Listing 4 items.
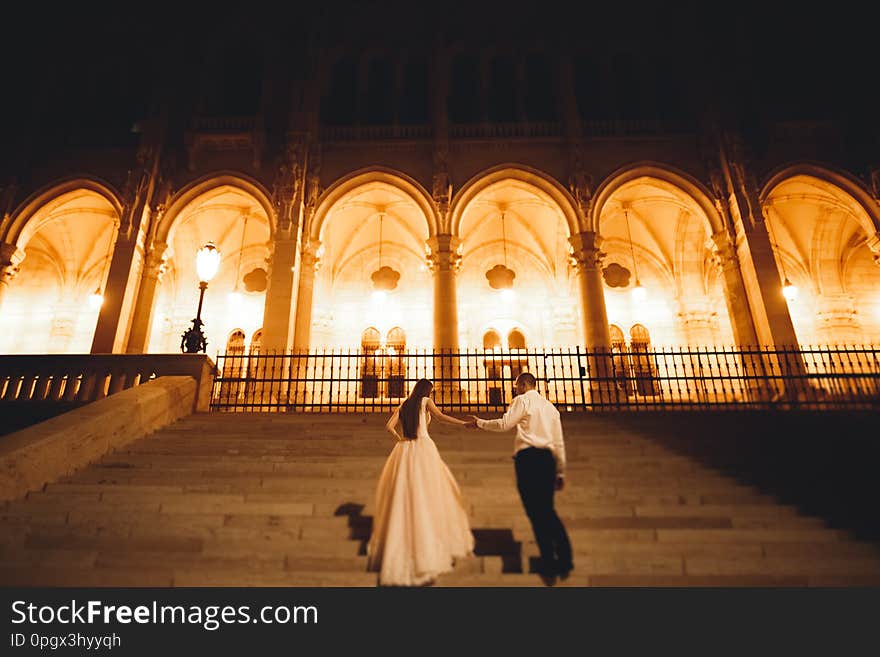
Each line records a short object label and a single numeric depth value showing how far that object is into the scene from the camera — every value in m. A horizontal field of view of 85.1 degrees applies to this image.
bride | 3.47
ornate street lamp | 8.50
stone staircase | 3.82
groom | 3.63
